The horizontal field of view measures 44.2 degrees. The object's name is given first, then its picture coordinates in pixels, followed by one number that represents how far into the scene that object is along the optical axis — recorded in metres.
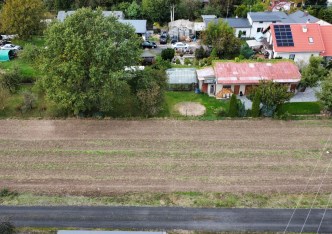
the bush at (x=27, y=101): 40.50
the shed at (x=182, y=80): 45.00
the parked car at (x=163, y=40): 56.47
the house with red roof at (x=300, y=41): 49.41
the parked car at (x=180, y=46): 54.59
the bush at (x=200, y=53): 52.06
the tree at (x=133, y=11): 61.94
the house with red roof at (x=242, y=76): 43.47
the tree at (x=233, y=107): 39.47
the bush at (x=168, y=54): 50.84
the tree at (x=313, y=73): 43.00
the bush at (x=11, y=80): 42.97
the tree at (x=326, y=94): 38.72
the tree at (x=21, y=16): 51.75
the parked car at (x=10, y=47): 53.12
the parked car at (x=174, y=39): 57.09
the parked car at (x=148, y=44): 54.88
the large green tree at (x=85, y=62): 36.19
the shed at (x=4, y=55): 50.81
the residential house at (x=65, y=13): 59.15
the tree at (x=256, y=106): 39.00
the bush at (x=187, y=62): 50.62
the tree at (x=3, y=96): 39.87
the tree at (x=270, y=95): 38.72
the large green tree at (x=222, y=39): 51.34
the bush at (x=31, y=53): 44.16
